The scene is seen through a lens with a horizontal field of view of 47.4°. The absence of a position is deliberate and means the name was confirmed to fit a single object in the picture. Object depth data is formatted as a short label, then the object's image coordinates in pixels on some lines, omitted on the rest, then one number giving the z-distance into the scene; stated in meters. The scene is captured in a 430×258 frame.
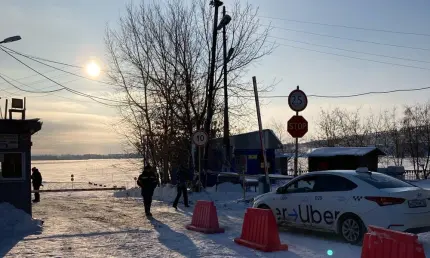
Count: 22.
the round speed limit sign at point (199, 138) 19.39
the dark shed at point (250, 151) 30.70
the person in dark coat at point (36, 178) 25.42
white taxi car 9.10
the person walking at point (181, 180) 17.91
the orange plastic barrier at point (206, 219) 11.61
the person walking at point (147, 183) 15.87
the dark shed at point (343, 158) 26.56
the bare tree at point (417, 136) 40.75
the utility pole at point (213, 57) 23.95
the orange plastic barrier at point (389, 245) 5.28
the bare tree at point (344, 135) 45.09
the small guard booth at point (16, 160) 14.00
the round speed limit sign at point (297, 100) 13.46
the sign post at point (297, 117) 13.43
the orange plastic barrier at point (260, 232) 9.04
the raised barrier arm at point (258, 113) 14.82
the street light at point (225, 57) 23.73
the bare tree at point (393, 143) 42.88
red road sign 13.42
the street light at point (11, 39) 18.94
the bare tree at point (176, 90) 24.86
